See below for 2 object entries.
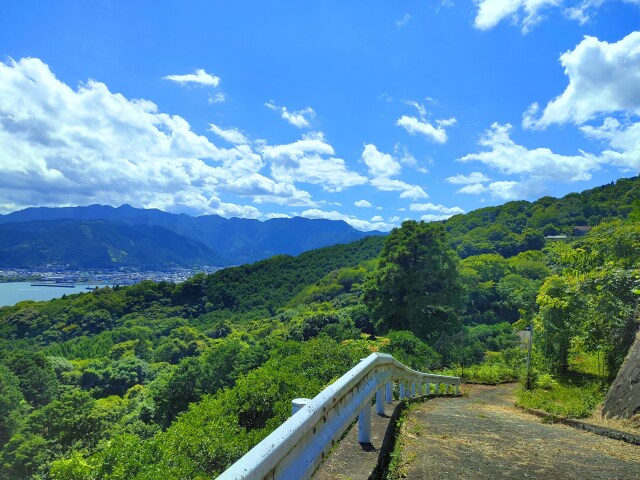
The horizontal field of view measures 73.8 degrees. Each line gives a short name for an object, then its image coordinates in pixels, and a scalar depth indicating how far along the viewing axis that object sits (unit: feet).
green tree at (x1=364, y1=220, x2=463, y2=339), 97.50
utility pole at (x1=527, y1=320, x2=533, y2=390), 36.15
